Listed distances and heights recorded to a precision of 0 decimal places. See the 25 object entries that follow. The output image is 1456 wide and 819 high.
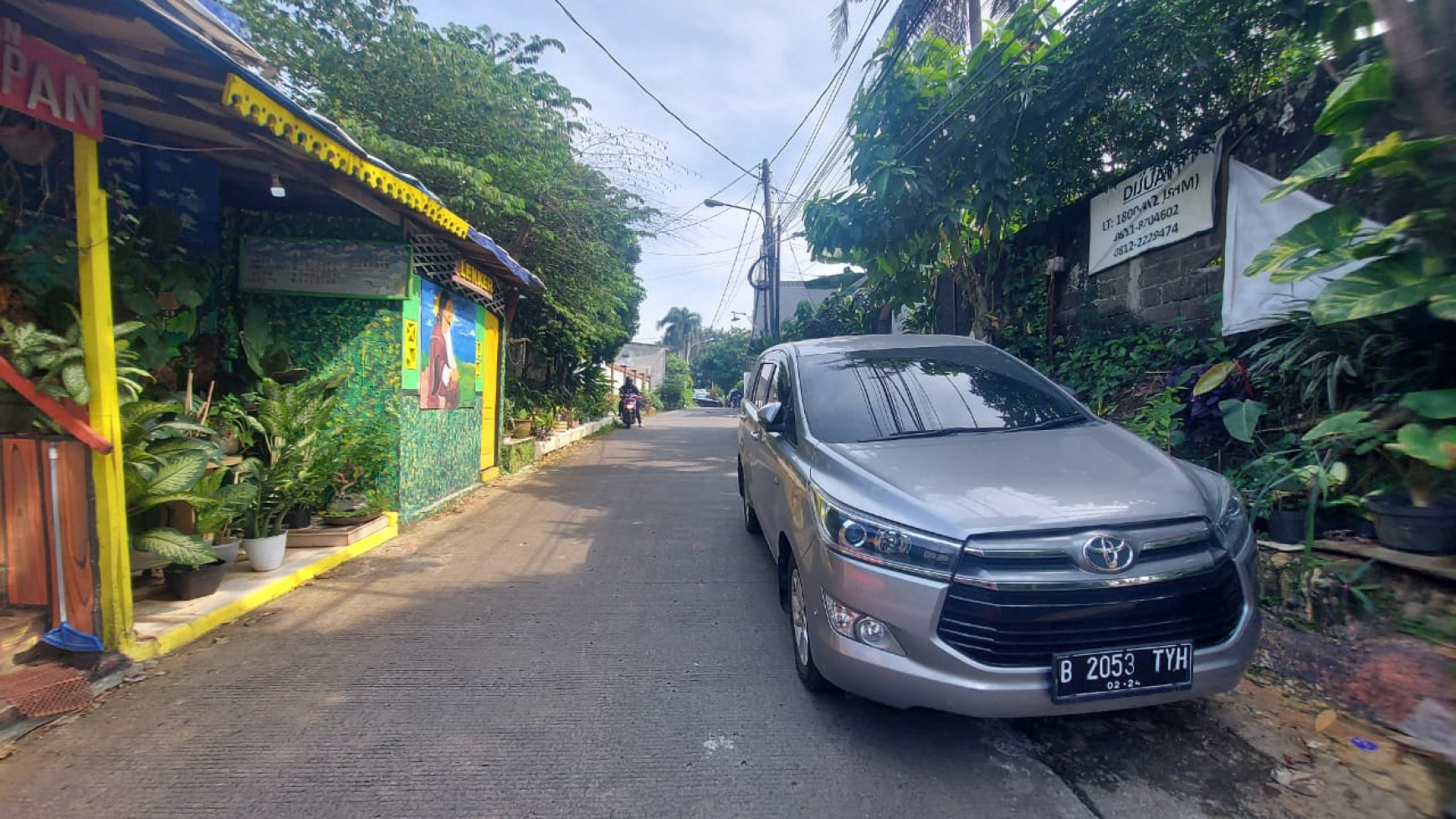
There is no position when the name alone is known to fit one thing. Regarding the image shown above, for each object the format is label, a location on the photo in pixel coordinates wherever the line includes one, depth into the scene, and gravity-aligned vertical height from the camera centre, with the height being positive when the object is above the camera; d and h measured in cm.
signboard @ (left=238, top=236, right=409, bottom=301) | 558 +95
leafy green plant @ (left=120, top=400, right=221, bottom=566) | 337 -51
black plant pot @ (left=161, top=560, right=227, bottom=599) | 383 -121
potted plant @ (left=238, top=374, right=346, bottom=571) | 443 -59
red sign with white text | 265 +126
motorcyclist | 1992 -37
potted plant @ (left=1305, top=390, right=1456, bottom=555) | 267 -34
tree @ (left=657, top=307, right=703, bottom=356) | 7725 +609
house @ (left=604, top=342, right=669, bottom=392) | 5209 +149
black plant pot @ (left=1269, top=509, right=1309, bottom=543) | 359 -81
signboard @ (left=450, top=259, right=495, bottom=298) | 724 +116
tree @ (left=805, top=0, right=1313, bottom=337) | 533 +251
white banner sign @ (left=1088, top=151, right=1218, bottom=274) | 541 +154
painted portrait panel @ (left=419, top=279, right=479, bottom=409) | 649 +31
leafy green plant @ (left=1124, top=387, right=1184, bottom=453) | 483 -32
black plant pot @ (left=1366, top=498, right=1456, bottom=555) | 293 -67
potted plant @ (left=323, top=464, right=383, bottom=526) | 525 -105
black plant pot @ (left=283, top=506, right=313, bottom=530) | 504 -110
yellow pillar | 298 -4
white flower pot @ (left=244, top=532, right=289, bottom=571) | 438 -120
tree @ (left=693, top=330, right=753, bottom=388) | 5631 +154
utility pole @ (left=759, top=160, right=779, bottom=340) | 1835 +363
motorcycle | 1956 -96
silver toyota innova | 217 -70
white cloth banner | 440 +98
